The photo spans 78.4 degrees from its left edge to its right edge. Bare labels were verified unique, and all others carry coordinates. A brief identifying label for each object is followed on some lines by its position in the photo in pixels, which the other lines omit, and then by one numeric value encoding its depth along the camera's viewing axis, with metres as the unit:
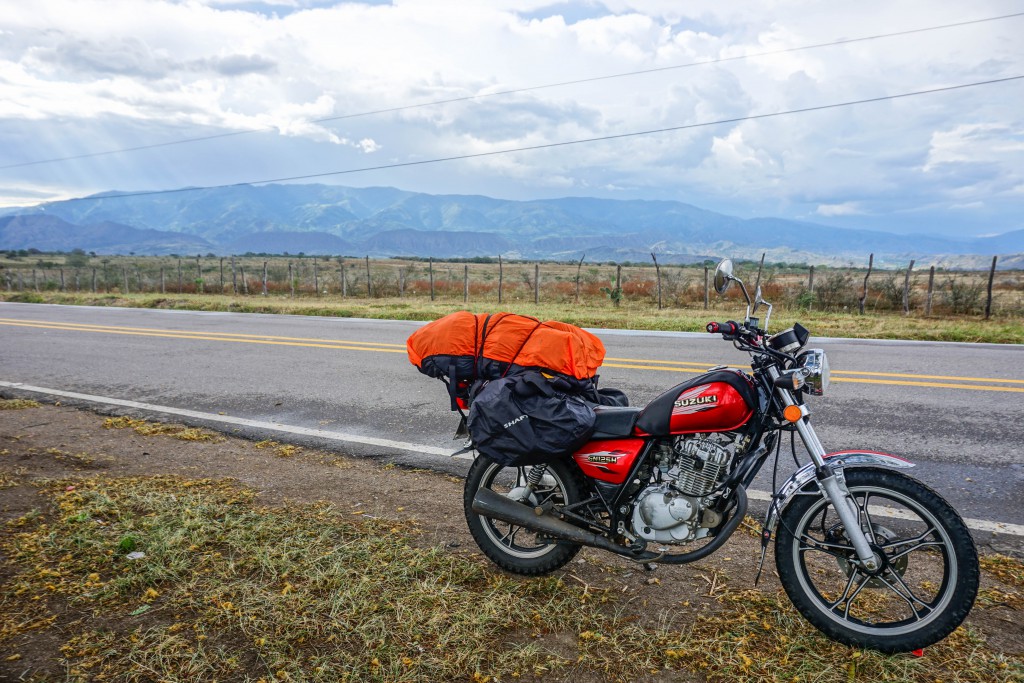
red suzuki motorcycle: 2.58
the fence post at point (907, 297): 17.44
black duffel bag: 2.88
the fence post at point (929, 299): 16.87
